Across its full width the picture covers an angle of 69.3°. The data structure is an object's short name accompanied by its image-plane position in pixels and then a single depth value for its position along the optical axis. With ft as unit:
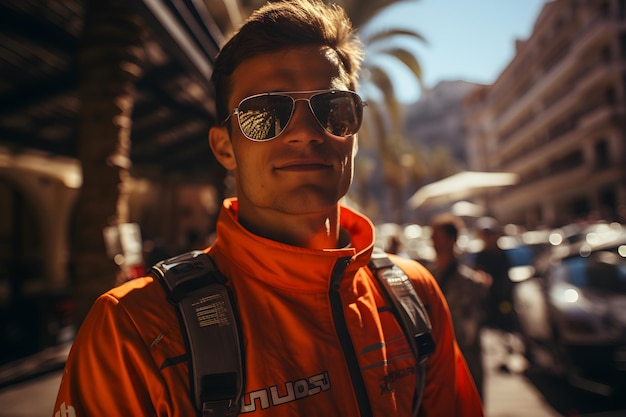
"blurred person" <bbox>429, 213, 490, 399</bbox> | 13.79
